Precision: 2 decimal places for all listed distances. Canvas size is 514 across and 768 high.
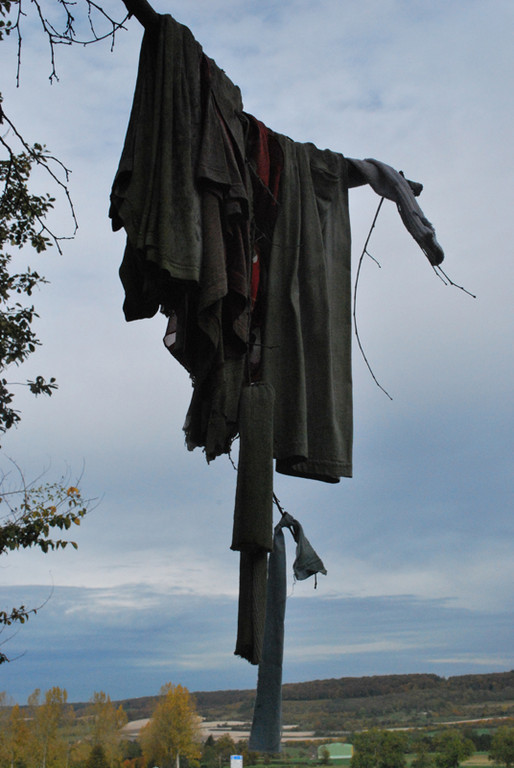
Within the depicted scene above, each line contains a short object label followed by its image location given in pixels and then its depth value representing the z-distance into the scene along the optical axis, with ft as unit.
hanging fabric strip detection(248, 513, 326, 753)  6.50
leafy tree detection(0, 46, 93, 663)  13.20
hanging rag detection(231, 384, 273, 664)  5.86
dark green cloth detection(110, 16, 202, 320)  6.10
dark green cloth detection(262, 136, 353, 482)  7.27
